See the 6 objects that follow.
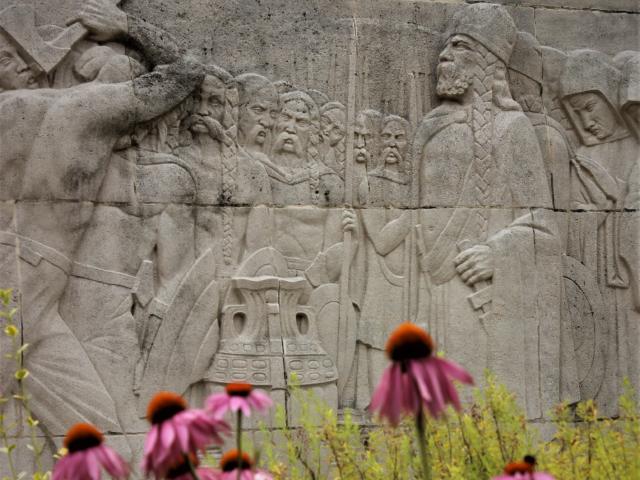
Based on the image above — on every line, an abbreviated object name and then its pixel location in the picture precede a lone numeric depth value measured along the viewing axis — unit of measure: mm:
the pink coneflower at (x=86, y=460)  2666
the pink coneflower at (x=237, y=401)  2867
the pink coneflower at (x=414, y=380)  2607
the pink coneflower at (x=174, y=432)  2643
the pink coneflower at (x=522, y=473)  2820
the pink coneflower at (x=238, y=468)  2874
